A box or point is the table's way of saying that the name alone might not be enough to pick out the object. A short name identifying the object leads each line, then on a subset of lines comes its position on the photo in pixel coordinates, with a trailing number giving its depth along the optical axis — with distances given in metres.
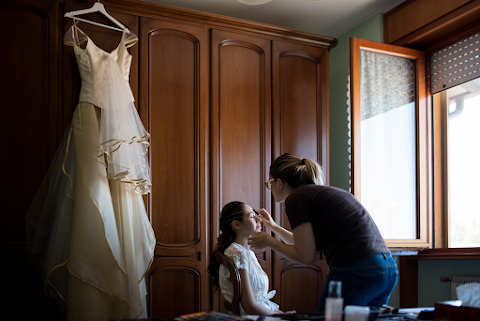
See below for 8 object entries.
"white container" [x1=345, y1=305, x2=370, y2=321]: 1.08
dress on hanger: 2.24
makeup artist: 1.70
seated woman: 1.92
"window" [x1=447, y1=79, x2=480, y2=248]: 3.03
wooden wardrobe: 2.49
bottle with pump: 1.01
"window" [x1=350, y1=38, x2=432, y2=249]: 3.12
